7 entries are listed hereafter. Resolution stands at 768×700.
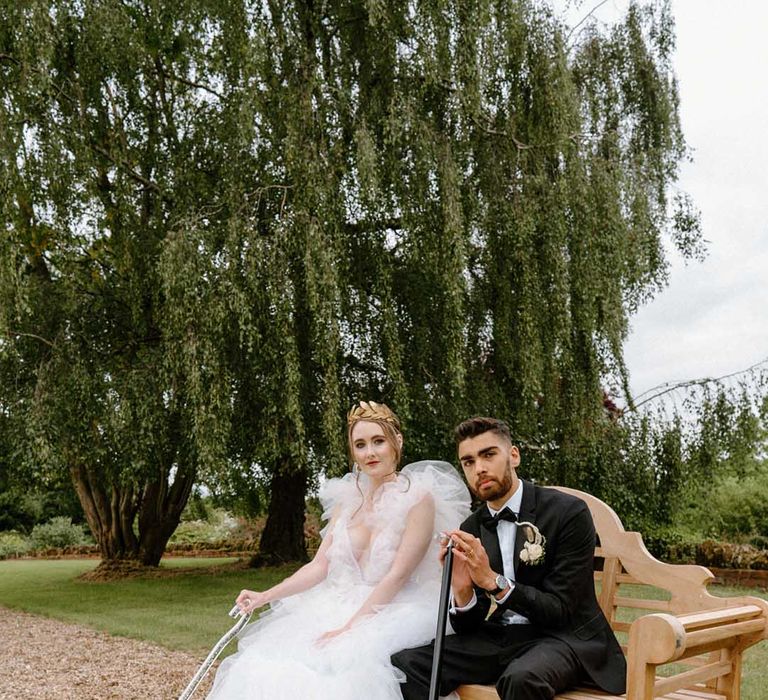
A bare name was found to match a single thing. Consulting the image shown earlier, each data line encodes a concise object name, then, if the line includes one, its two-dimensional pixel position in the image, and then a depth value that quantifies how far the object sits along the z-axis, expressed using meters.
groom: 2.79
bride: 2.87
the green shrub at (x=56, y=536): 22.92
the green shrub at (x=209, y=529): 21.62
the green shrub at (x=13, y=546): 22.47
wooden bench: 2.26
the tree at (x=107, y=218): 8.20
